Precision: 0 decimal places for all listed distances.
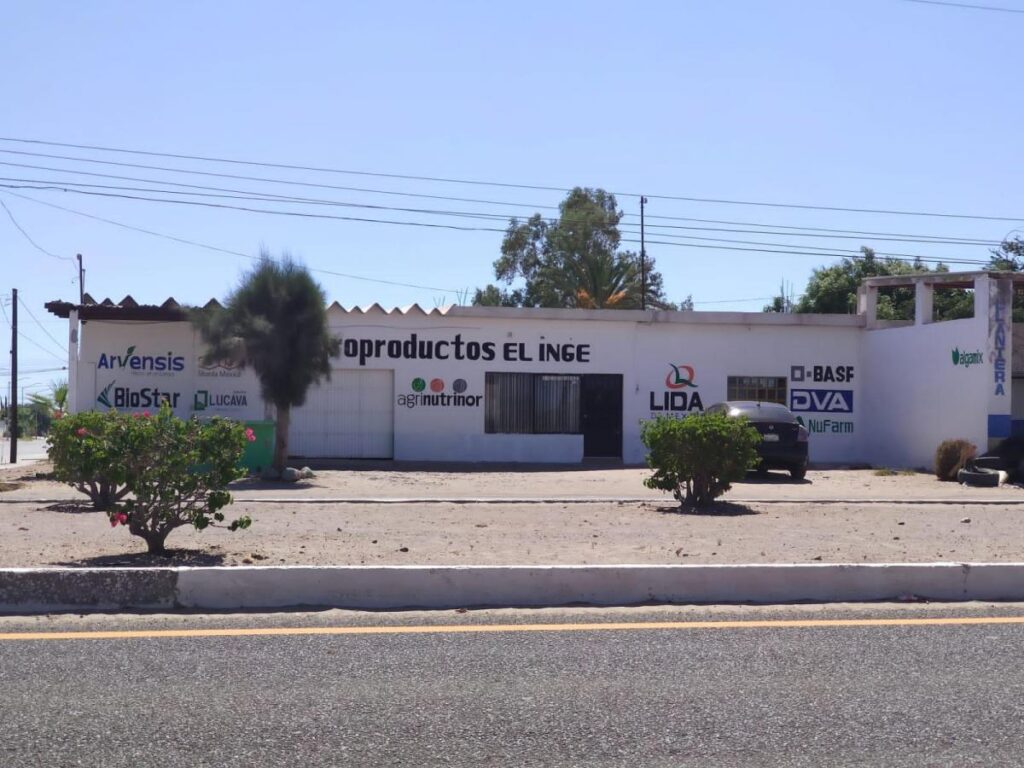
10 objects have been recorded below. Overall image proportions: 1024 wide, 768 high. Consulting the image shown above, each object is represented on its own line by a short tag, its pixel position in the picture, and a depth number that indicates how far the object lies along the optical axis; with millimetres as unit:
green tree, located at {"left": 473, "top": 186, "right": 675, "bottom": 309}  50688
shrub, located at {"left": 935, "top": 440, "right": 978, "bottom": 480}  21719
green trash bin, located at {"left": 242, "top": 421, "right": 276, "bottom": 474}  21750
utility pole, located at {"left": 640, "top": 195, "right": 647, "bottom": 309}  46100
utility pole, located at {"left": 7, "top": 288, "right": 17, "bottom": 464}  28516
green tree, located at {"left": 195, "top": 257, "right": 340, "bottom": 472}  21781
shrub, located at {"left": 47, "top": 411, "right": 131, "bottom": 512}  9516
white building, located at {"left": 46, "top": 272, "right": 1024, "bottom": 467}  25594
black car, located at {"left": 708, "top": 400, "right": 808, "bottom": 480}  21188
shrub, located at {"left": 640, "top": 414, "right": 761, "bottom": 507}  14133
